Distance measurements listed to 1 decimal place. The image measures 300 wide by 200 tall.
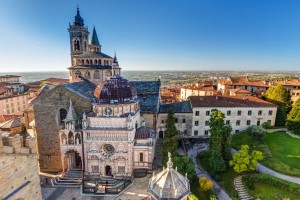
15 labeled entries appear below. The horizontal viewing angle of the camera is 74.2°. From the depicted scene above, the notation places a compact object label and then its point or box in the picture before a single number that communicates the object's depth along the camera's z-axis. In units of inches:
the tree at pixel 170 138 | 1184.8
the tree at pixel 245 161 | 1109.1
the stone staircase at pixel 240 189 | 1042.7
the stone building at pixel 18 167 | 639.8
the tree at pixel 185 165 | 1050.1
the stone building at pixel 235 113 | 1720.0
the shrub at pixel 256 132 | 1424.7
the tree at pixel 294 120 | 1598.2
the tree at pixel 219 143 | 1180.8
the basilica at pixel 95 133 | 1100.5
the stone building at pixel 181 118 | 1668.3
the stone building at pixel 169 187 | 619.5
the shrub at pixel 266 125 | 1715.1
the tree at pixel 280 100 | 1809.8
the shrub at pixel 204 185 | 1017.8
